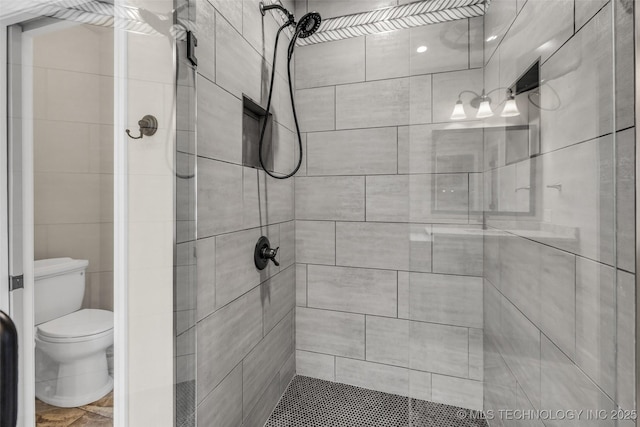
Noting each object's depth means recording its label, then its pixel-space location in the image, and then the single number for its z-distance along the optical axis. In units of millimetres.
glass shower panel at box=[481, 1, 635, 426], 685
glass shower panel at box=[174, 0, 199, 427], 913
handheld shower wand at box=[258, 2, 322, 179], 1403
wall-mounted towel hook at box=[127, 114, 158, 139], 832
